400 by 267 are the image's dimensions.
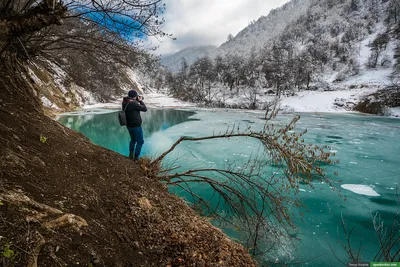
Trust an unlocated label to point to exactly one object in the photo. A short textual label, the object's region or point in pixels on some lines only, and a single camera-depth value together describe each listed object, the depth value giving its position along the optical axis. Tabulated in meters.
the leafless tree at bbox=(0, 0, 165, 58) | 2.69
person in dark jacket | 5.32
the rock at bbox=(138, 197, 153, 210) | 3.44
